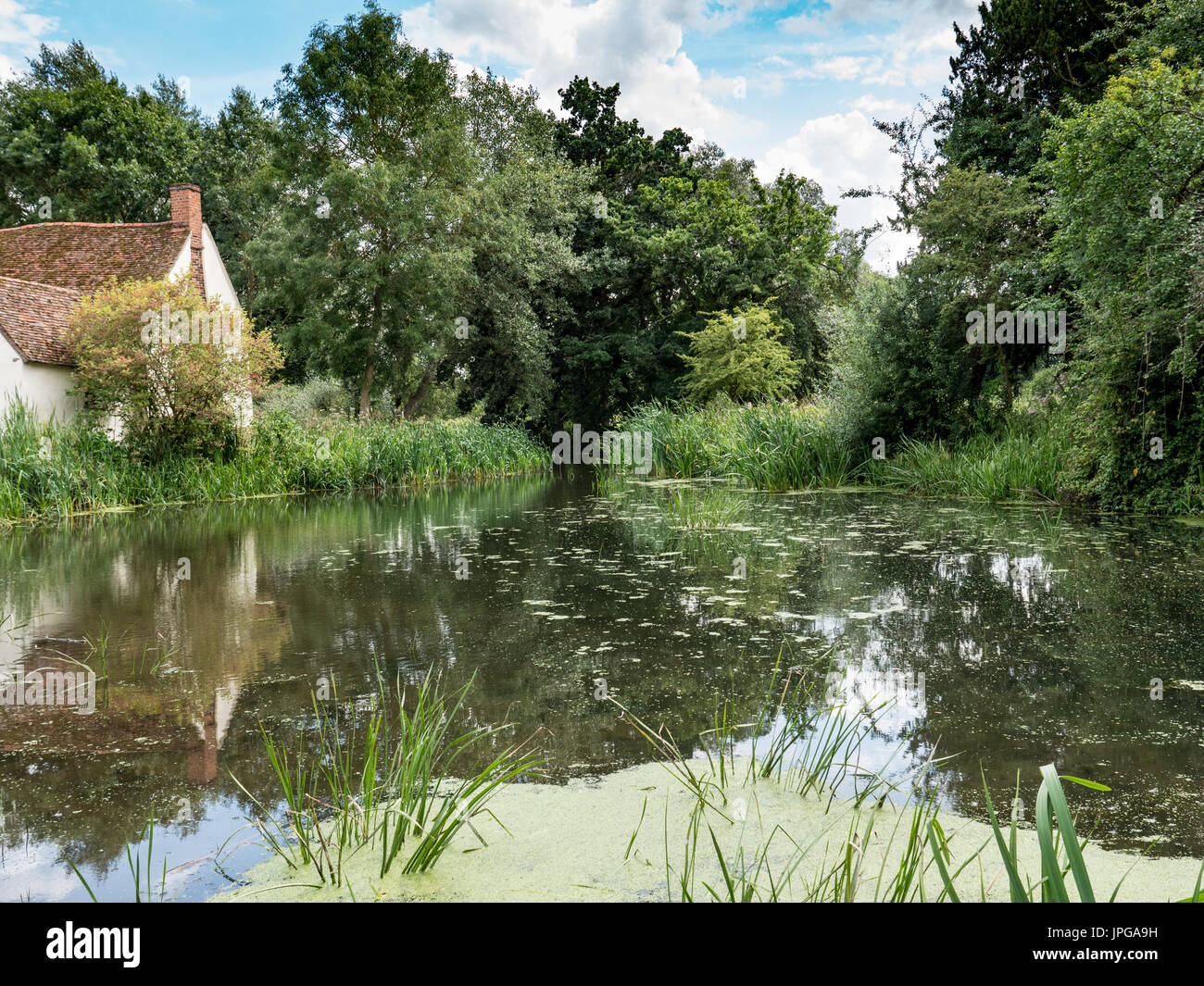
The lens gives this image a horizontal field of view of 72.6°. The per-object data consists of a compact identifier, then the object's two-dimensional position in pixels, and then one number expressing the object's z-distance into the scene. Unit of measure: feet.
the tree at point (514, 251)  79.77
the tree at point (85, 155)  89.10
